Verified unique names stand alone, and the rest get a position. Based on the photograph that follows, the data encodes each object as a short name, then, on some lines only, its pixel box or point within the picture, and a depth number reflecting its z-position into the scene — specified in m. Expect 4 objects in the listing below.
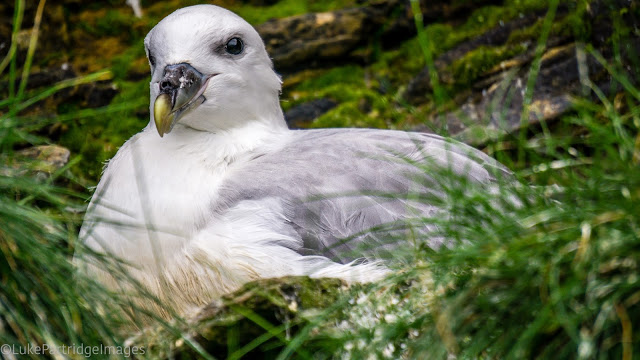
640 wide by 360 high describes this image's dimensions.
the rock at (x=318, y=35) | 12.94
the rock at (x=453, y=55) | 12.02
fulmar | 6.52
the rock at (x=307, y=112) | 12.48
